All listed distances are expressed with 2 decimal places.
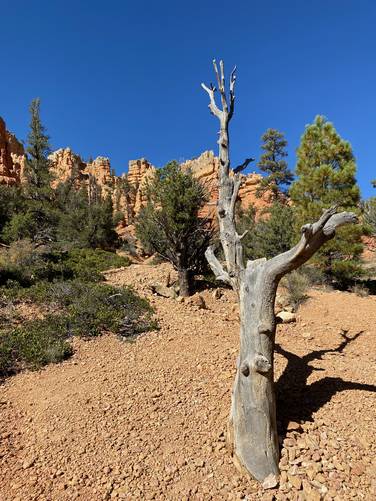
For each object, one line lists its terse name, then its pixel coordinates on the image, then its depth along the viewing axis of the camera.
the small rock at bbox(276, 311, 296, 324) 8.52
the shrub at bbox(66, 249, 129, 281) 11.67
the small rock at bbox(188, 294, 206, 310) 9.78
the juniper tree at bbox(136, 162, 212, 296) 11.55
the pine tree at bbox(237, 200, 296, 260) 15.98
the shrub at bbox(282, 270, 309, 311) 10.05
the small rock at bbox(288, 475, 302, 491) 3.25
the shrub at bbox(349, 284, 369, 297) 11.80
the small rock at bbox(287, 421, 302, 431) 3.93
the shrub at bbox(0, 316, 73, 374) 6.12
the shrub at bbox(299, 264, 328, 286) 13.44
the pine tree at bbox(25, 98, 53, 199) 28.45
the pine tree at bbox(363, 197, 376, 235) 13.40
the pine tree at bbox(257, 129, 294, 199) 32.19
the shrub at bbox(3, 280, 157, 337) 7.50
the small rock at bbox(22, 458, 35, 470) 3.83
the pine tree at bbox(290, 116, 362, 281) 13.24
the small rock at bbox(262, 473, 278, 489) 3.27
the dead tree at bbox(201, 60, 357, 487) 3.39
